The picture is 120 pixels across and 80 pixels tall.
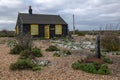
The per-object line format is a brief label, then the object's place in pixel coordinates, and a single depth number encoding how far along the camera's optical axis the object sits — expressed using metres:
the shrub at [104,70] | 3.35
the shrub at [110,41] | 6.09
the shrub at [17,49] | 5.19
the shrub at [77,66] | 3.59
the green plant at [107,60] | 4.15
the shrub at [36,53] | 4.76
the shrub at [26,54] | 4.38
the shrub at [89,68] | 3.42
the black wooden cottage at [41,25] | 12.07
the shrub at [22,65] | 3.53
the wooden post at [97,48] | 4.30
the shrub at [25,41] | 5.53
